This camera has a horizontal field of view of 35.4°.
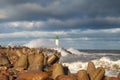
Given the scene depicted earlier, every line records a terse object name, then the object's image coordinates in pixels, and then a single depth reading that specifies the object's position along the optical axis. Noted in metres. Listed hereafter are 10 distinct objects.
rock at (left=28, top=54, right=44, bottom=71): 7.81
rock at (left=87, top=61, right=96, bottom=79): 7.30
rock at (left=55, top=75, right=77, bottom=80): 6.21
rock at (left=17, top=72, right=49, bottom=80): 6.28
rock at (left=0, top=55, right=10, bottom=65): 8.47
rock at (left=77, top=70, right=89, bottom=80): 6.61
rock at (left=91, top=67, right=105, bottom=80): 6.92
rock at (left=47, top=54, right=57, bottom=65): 8.98
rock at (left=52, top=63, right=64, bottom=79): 7.02
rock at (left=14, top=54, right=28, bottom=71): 8.08
